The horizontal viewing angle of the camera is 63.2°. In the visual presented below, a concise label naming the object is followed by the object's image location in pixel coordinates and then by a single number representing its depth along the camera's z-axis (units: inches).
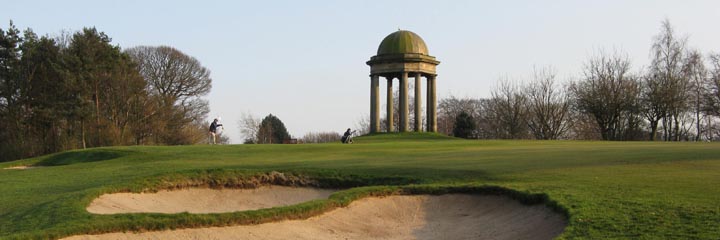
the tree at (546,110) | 2607.8
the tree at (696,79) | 2208.4
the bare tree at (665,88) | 2144.4
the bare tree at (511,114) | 2687.0
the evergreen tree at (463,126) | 2230.6
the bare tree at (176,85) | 2194.9
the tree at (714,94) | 2090.6
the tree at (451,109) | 3440.0
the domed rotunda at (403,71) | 1941.4
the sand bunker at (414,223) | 422.3
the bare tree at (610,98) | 2212.1
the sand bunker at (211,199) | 569.0
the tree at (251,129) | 2957.9
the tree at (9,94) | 1772.9
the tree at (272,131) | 2877.5
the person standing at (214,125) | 1213.7
